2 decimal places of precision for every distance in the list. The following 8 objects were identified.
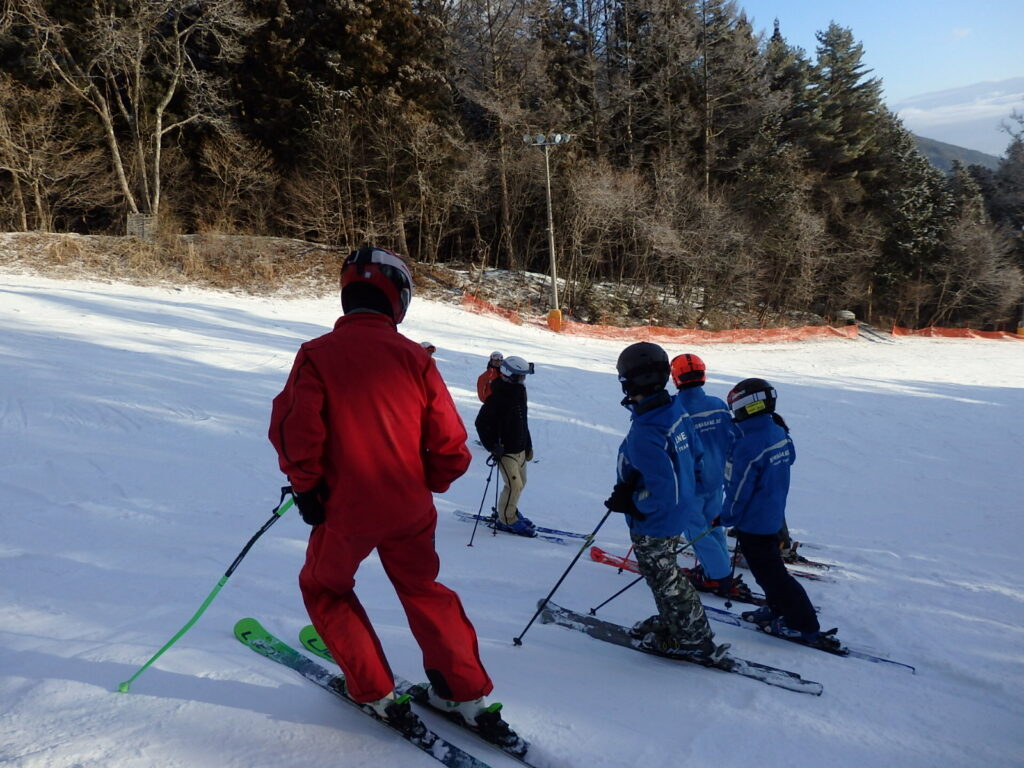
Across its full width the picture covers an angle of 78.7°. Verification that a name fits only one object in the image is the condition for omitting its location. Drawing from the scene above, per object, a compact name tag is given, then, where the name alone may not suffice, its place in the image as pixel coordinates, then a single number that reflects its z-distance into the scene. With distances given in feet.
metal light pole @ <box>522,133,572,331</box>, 66.91
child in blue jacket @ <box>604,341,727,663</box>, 10.57
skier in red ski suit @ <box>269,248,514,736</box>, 7.41
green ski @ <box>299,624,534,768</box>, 8.08
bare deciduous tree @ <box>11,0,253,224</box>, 74.43
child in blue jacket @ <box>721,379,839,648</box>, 12.53
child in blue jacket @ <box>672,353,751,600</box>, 15.44
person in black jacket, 18.83
